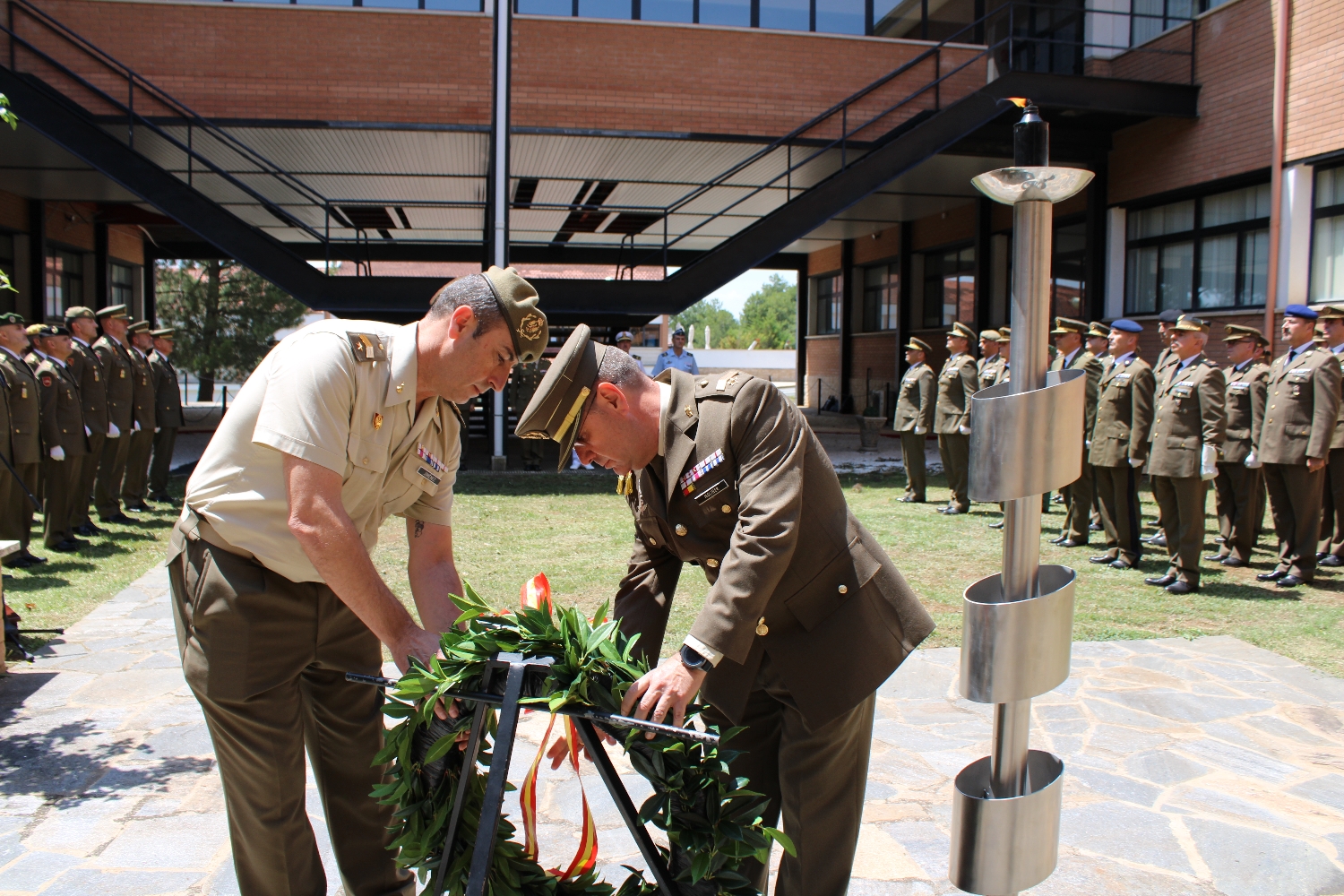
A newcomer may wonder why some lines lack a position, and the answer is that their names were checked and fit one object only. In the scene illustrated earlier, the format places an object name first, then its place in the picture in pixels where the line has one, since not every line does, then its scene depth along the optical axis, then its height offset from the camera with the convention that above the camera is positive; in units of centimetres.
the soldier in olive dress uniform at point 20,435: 827 -45
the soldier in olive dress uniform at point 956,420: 1182 -26
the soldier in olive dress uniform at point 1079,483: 967 -80
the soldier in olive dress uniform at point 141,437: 1152 -60
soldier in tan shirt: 239 -35
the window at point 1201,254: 1375 +227
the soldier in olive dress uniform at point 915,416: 1234 -22
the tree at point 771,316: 10594 +938
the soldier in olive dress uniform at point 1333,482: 869 -69
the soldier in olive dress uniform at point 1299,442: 810 -31
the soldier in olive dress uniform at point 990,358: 1184 +53
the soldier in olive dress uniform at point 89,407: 971 -21
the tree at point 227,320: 2598 +186
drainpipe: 1286 +318
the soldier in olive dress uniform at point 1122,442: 867 -36
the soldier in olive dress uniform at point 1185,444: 777 -34
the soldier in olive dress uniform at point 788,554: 239 -39
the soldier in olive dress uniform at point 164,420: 1242 -42
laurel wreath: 217 -88
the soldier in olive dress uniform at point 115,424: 1070 -41
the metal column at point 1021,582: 170 -34
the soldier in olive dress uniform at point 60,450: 907 -60
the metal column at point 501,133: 1339 +360
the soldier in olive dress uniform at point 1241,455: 888 -47
